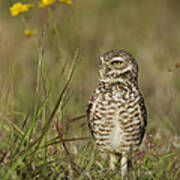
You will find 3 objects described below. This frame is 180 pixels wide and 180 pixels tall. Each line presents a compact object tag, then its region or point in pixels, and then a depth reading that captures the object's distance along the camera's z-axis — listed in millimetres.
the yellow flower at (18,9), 8555
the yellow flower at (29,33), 9133
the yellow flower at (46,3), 8469
